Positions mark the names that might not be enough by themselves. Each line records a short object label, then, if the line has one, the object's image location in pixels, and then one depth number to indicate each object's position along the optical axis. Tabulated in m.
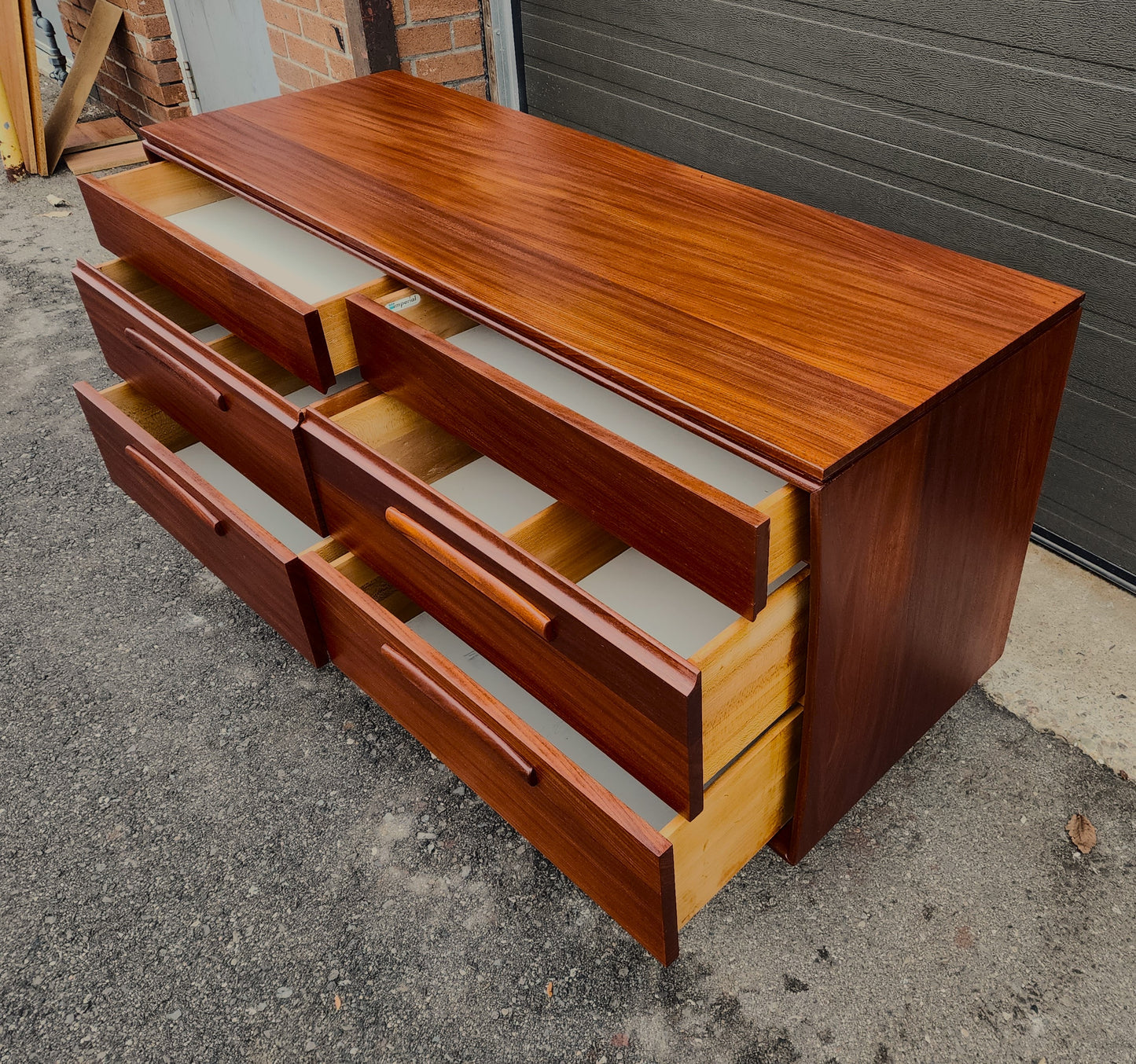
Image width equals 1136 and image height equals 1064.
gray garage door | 1.44
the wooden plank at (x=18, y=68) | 3.36
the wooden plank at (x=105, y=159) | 3.70
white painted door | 2.92
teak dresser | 0.99
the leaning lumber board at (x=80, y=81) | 3.71
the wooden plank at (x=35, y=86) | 3.38
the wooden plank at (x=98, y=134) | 3.87
